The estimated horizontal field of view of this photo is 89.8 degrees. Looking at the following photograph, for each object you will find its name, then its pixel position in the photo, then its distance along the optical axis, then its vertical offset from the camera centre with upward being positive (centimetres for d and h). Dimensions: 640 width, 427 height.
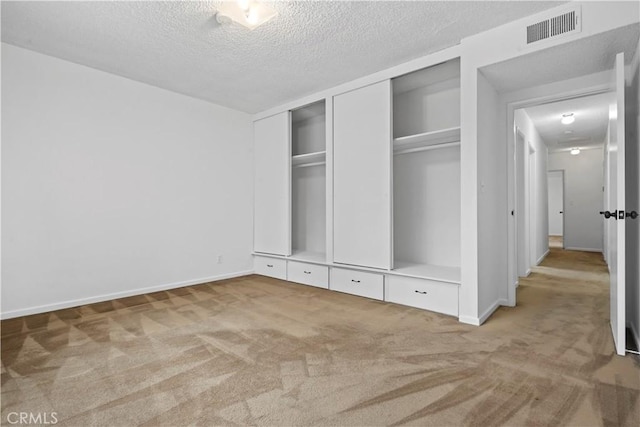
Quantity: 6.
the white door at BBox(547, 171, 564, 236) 1169 +33
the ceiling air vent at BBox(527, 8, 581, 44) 241 +144
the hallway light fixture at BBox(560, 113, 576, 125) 546 +166
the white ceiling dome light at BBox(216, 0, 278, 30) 242 +155
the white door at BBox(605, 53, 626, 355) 223 +2
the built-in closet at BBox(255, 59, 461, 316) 355 +26
